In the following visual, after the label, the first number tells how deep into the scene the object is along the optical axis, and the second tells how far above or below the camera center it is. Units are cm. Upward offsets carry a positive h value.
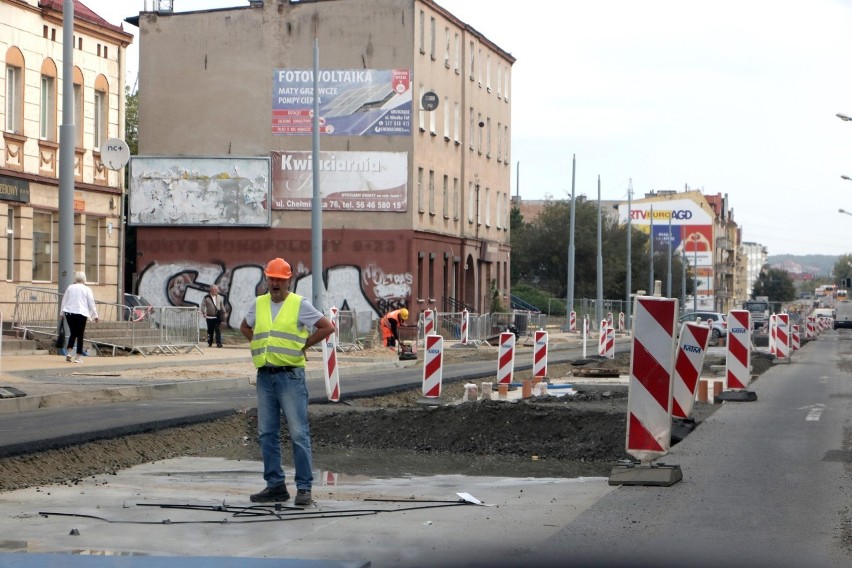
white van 11456 -230
